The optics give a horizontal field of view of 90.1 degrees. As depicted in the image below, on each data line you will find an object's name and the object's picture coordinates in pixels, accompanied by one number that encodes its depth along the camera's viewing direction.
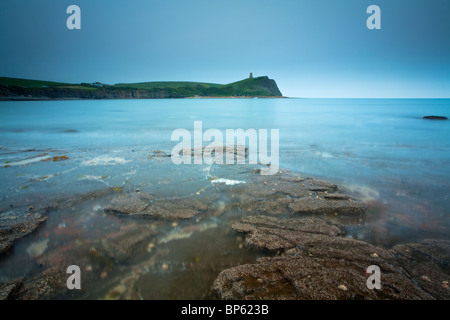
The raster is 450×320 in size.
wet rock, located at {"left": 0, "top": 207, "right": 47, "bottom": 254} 4.91
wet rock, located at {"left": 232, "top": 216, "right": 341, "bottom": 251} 4.84
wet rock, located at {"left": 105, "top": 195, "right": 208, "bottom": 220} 6.15
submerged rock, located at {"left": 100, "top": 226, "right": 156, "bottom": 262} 4.61
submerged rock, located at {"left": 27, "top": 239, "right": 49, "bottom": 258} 4.59
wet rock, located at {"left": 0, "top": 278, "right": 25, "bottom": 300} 3.55
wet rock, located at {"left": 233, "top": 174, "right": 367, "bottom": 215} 6.36
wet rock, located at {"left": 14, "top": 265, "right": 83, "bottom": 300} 3.64
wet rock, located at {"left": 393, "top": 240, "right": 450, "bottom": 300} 3.70
